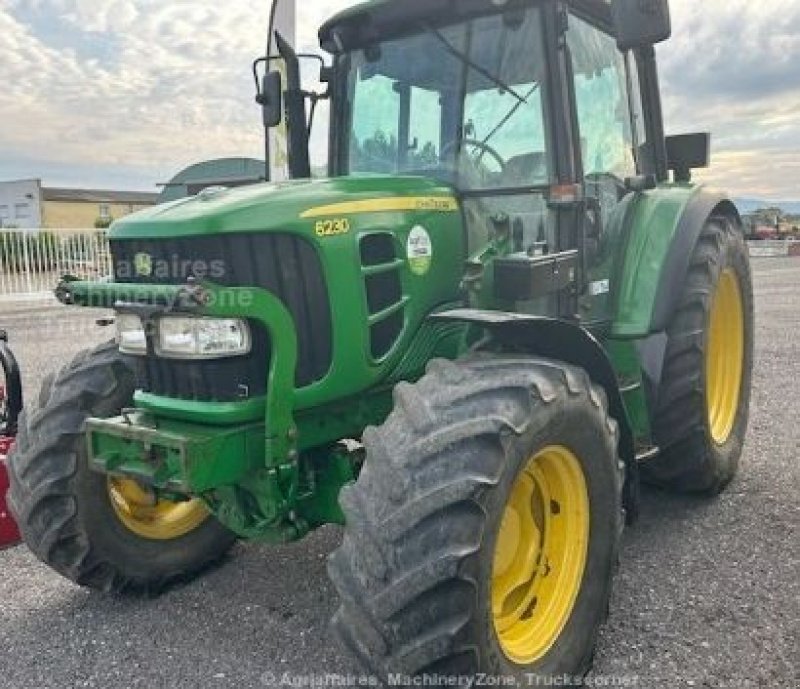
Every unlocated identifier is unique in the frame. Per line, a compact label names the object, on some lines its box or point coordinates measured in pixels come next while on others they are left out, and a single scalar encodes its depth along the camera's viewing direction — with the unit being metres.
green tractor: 2.20
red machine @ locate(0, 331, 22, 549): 4.00
